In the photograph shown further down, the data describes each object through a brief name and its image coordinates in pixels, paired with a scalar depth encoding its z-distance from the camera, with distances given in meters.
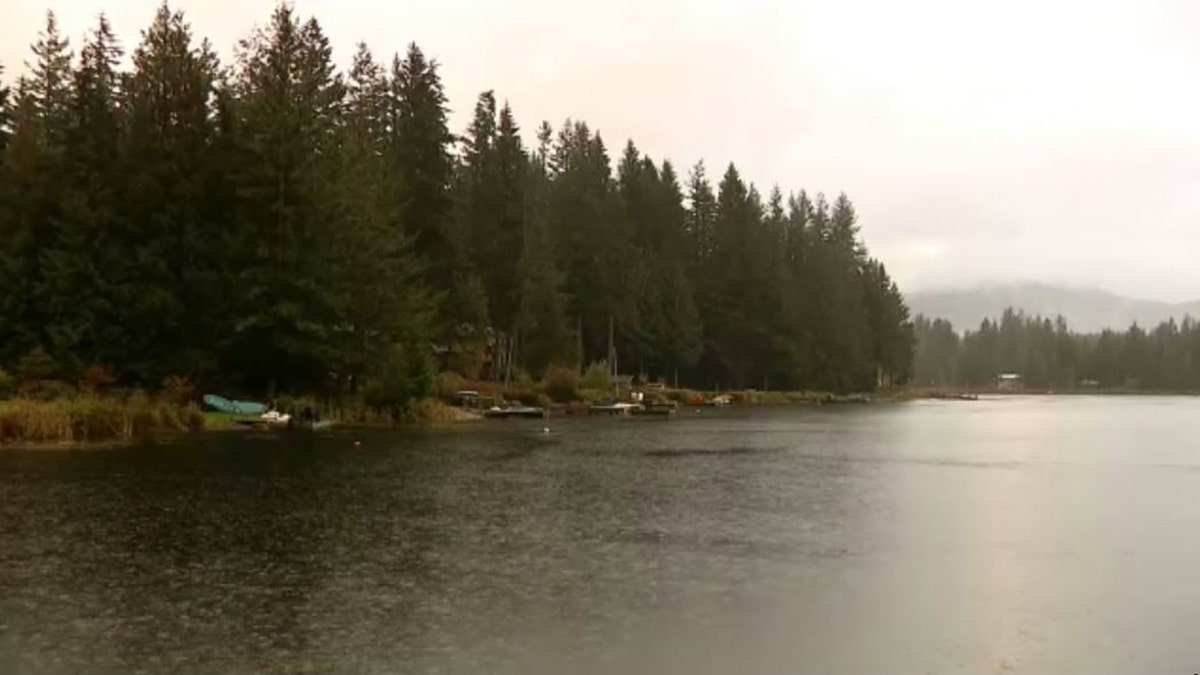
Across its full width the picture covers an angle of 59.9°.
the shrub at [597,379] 83.69
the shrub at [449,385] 66.46
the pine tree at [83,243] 52.50
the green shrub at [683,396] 97.50
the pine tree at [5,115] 67.38
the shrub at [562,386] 79.44
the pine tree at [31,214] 52.94
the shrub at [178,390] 49.56
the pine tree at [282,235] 53.28
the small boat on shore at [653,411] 78.01
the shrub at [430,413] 57.19
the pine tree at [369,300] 55.41
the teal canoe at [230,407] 50.91
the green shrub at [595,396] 79.59
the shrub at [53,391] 45.05
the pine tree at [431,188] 74.44
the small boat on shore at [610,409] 76.81
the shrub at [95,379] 47.94
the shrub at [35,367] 49.09
